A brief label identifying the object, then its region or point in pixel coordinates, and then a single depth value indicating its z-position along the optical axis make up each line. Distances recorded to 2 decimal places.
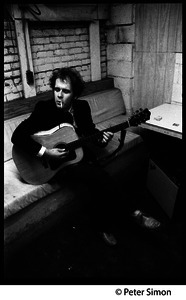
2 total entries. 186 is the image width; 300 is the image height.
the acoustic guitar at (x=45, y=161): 2.33
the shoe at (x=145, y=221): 2.43
